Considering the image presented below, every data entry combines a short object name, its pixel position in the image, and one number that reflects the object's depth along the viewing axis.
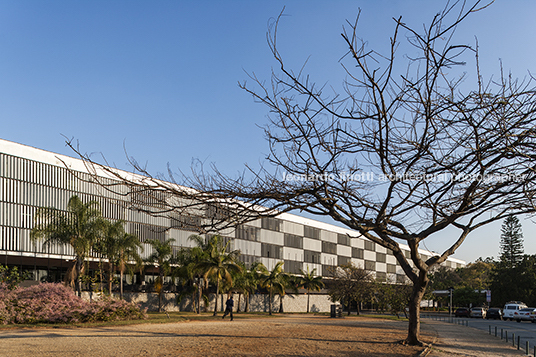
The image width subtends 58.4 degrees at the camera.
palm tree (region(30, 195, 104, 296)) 35.56
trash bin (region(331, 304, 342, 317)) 47.38
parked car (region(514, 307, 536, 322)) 49.90
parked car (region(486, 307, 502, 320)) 55.65
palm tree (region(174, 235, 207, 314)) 42.97
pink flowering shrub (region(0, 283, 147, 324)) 23.48
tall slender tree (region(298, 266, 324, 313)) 65.12
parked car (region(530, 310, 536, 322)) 49.06
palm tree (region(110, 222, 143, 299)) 40.50
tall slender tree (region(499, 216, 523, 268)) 92.75
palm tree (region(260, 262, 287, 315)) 54.44
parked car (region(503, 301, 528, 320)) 52.70
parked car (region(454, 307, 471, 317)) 63.22
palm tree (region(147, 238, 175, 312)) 46.03
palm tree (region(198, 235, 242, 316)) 40.84
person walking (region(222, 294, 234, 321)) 32.16
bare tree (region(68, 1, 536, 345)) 8.27
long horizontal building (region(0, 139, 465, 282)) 39.75
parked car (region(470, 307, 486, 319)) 59.69
